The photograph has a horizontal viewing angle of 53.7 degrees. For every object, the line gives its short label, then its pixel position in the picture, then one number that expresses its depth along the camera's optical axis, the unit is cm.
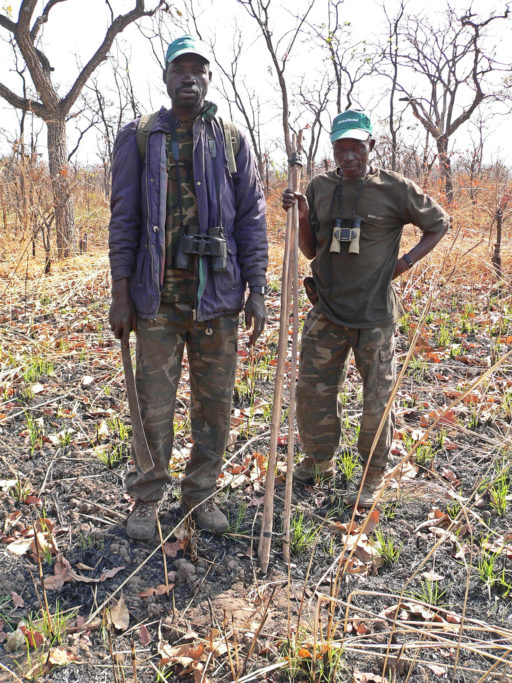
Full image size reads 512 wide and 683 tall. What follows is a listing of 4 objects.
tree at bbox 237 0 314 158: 1409
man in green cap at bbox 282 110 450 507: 259
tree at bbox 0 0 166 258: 913
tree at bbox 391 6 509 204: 1641
